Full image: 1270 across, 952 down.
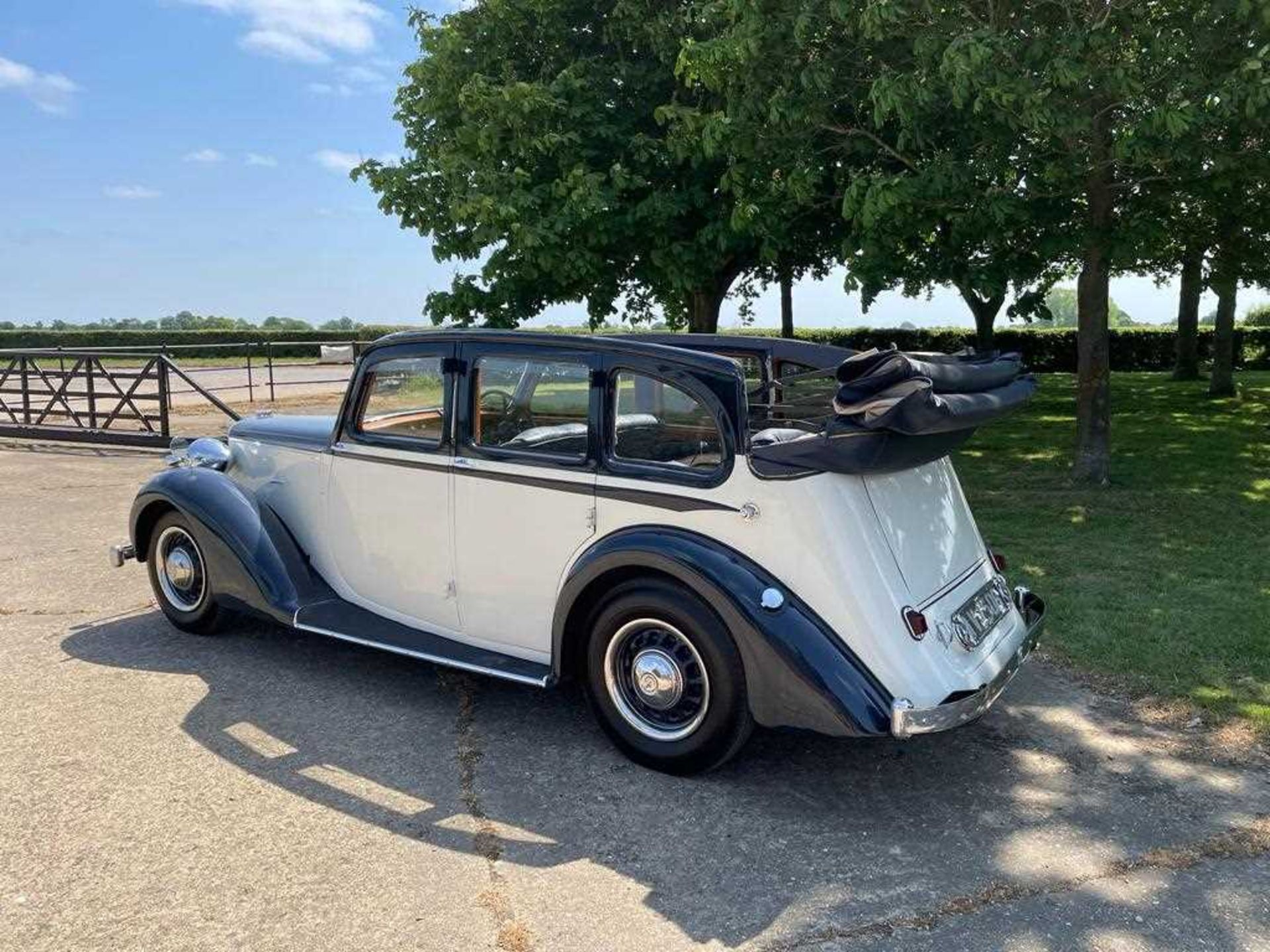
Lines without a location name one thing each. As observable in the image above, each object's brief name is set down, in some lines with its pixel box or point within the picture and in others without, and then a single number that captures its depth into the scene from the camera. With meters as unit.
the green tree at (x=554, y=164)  10.84
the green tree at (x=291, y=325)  41.98
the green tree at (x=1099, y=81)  7.10
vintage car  3.59
